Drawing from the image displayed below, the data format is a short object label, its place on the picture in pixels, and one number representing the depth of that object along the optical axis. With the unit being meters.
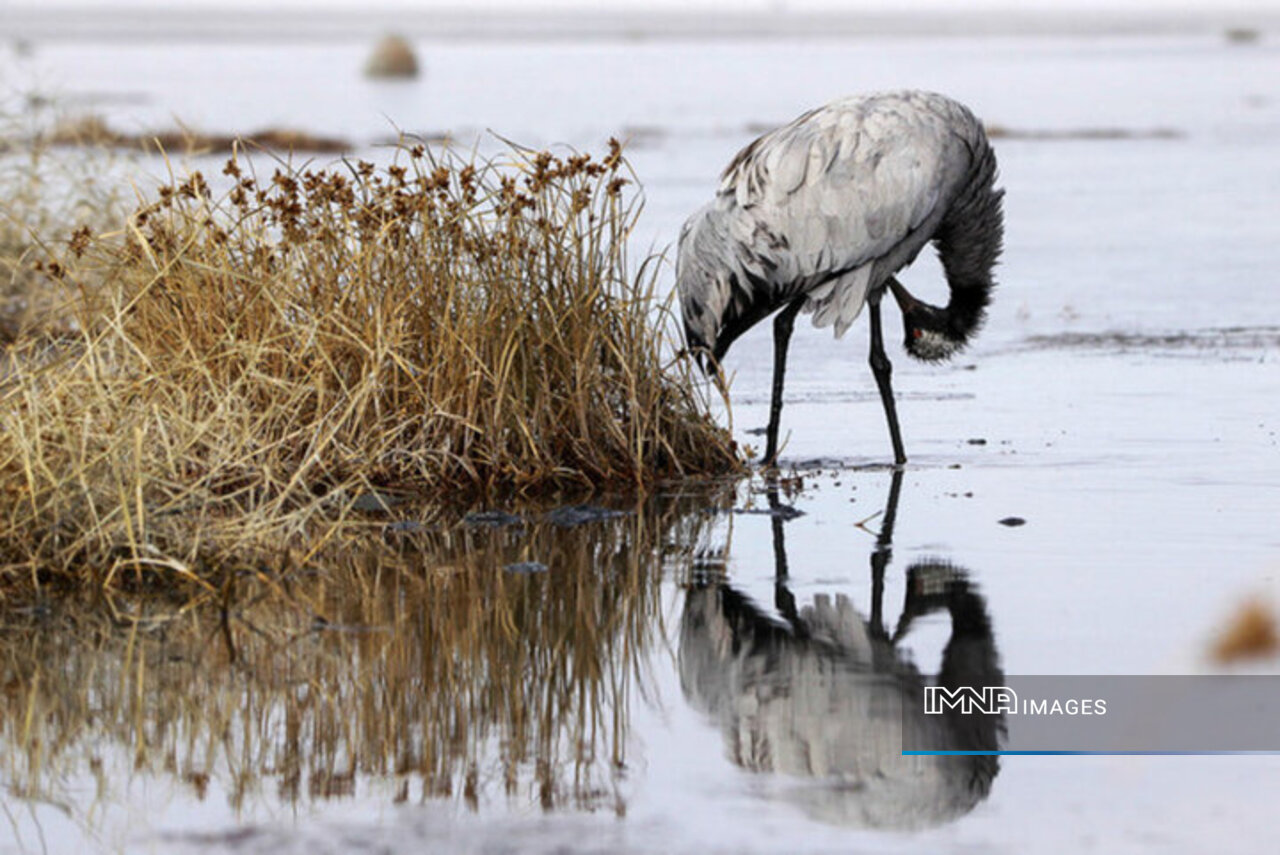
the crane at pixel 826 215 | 18.00
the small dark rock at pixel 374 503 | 16.37
